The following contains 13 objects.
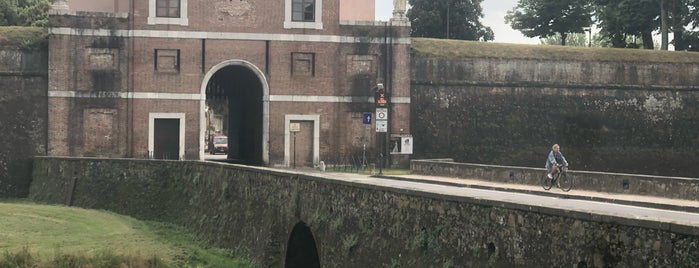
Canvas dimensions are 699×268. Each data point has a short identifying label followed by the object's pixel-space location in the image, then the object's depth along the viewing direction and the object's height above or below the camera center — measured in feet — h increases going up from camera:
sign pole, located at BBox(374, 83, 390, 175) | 110.73 +3.15
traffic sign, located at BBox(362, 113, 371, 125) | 128.98 +2.54
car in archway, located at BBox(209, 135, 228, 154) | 217.36 -2.33
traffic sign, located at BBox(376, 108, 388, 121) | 111.13 +2.68
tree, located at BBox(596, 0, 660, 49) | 185.26 +24.12
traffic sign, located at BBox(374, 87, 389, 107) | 115.24 +4.84
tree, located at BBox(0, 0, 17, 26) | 190.49 +24.31
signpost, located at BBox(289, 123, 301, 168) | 133.18 +1.23
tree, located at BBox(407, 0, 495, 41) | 212.02 +26.80
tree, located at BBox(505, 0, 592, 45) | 214.07 +27.87
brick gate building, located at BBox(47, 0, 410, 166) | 128.26 +8.53
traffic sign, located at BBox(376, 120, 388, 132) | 110.42 +1.37
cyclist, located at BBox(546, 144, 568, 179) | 85.97 -2.14
